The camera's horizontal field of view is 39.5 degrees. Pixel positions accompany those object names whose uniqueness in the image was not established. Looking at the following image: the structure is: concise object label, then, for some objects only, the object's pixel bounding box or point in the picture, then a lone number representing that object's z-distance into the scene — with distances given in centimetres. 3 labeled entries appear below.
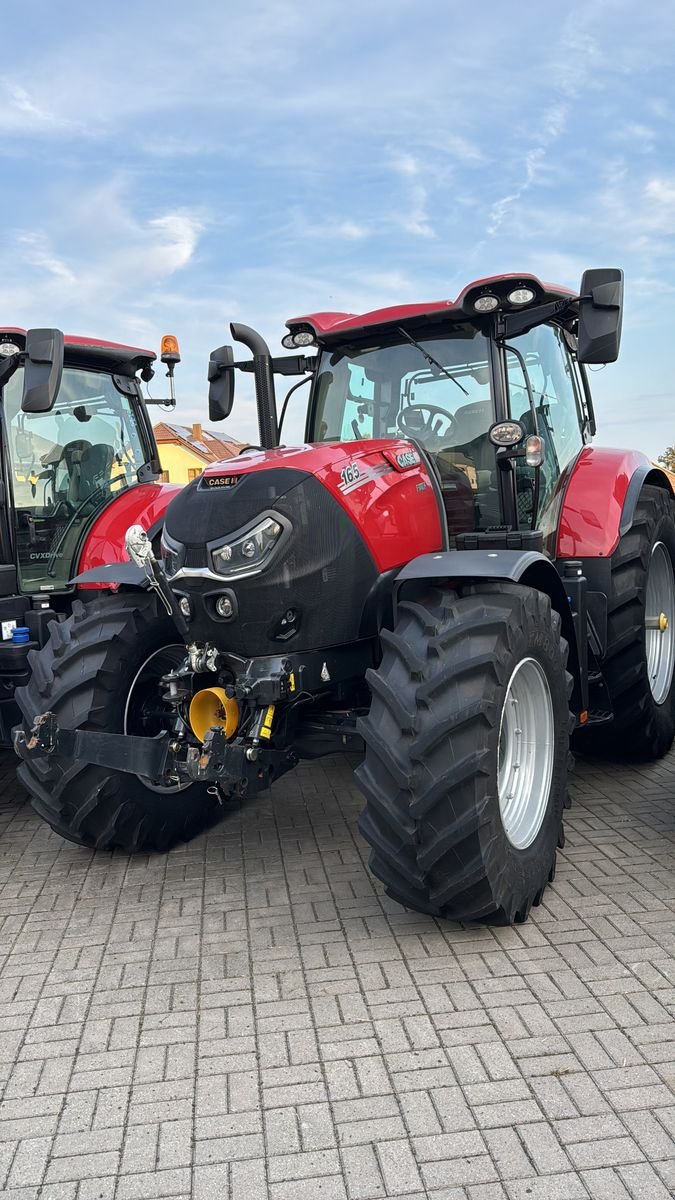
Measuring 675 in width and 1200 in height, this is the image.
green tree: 2339
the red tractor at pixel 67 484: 552
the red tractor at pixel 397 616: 339
